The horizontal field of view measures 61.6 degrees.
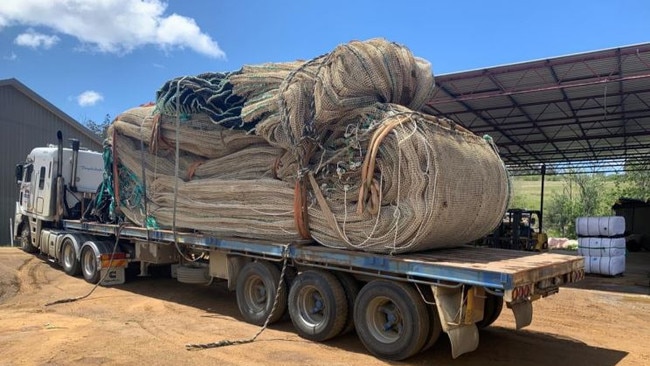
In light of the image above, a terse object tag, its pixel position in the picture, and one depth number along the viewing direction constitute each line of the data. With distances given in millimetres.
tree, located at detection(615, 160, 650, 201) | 36219
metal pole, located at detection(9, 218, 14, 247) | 22219
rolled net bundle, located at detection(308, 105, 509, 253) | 6406
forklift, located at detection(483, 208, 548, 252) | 18906
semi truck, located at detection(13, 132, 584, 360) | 5840
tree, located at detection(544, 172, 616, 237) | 38000
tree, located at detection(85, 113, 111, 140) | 54656
